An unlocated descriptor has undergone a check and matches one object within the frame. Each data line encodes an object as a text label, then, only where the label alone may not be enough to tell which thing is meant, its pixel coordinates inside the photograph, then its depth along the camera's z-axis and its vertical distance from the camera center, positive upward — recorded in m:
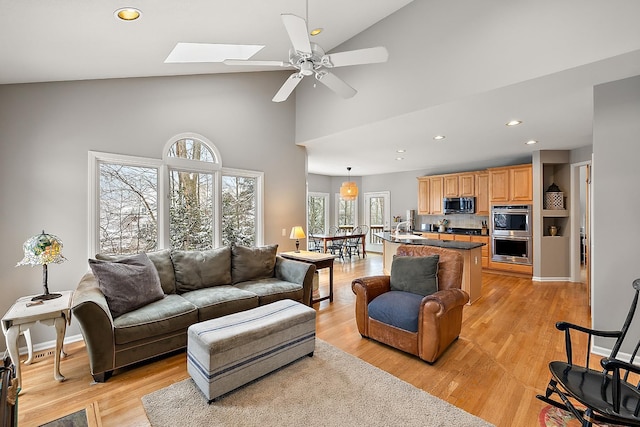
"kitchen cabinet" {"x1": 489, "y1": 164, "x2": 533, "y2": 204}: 5.72 +0.58
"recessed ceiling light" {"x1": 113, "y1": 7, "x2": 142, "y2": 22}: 2.07 +1.50
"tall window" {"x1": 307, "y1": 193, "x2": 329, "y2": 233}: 9.39 +0.02
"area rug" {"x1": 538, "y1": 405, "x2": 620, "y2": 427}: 1.85 -1.38
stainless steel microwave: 6.72 +0.18
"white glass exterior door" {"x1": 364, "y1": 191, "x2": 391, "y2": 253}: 9.08 -0.09
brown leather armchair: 2.50 -0.95
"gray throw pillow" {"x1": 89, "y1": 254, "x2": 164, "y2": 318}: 2.58 -0.66
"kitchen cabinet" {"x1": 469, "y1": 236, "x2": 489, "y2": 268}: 6.36 -0.90
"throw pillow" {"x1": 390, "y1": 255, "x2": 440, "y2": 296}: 2.96 -0.67
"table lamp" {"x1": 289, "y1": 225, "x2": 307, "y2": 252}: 4.68 -0.34
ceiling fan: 1.96 +1.16
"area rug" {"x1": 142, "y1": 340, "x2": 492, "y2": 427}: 1.88 -1.38
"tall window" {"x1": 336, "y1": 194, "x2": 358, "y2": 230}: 9.89 +0.01
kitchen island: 4.23 -0.74
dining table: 7.04 -0.64
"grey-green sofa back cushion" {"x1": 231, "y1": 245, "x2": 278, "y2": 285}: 3.72 -0.67
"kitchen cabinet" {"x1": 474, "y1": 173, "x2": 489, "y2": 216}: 6.52 +0.44
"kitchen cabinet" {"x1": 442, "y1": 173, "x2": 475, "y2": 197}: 6.76 +0.67
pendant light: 7.16 +0.57
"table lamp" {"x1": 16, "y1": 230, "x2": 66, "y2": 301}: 2.43 -0.34
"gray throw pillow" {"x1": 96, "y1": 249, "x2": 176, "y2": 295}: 3.18 -0.64
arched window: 3.27 +0.16
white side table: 2.17 -0.85
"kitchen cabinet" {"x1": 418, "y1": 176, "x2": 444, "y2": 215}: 7.38 +0.47
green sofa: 2.29 -0.91
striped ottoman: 2.07 -1.06
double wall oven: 5.74 -0.46
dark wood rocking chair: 1.36 -0.97
